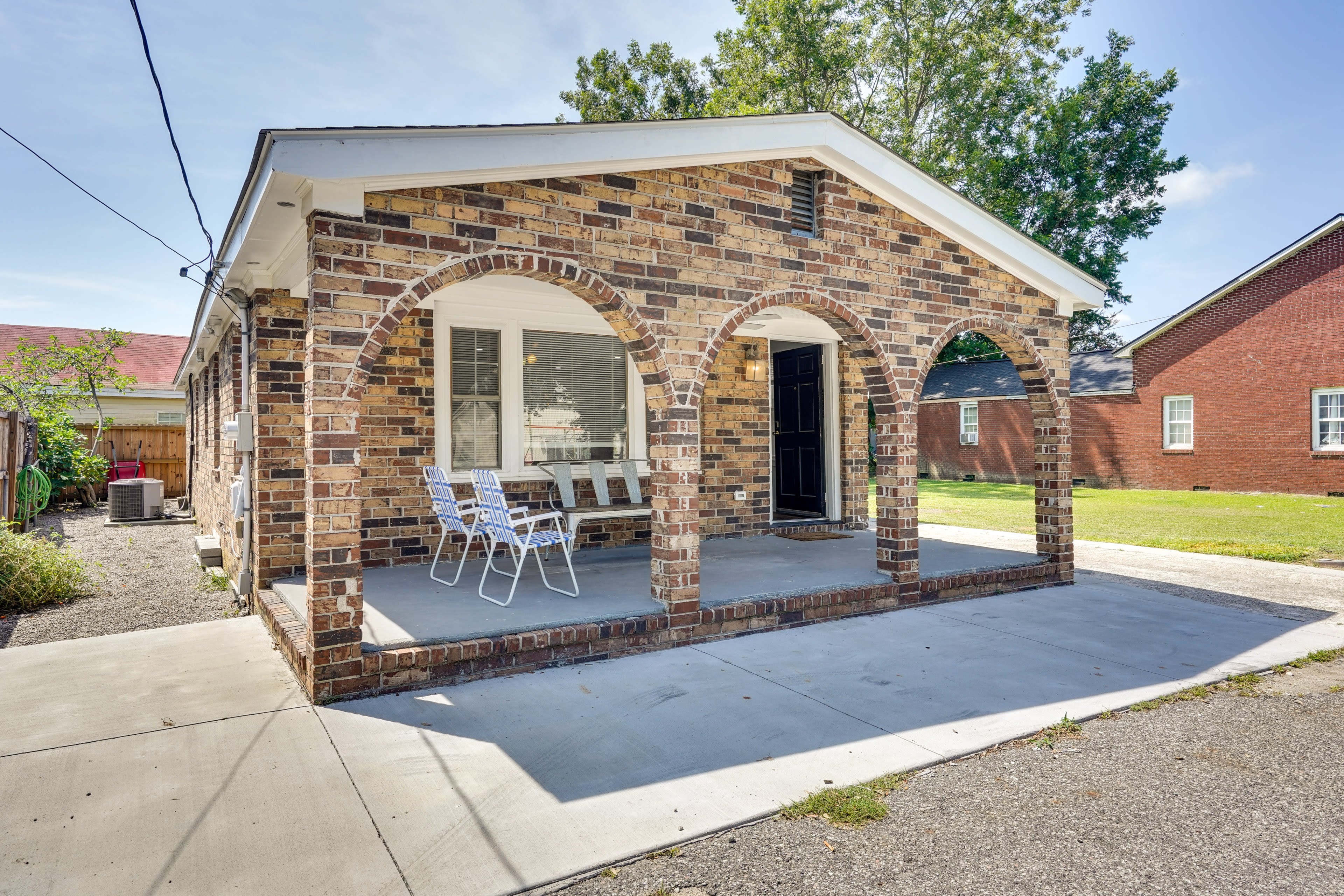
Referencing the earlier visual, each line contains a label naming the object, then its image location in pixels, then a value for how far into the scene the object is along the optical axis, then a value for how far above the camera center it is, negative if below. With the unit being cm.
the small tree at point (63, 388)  1374 +165
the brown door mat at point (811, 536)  823 -96
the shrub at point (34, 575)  611 -99
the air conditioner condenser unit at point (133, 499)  1212 -66
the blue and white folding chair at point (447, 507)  535 -38
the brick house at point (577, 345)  372 +88
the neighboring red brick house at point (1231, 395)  1541 +132
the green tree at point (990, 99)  2206 +1116
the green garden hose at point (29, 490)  1093 -43
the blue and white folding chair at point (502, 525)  484 -47
